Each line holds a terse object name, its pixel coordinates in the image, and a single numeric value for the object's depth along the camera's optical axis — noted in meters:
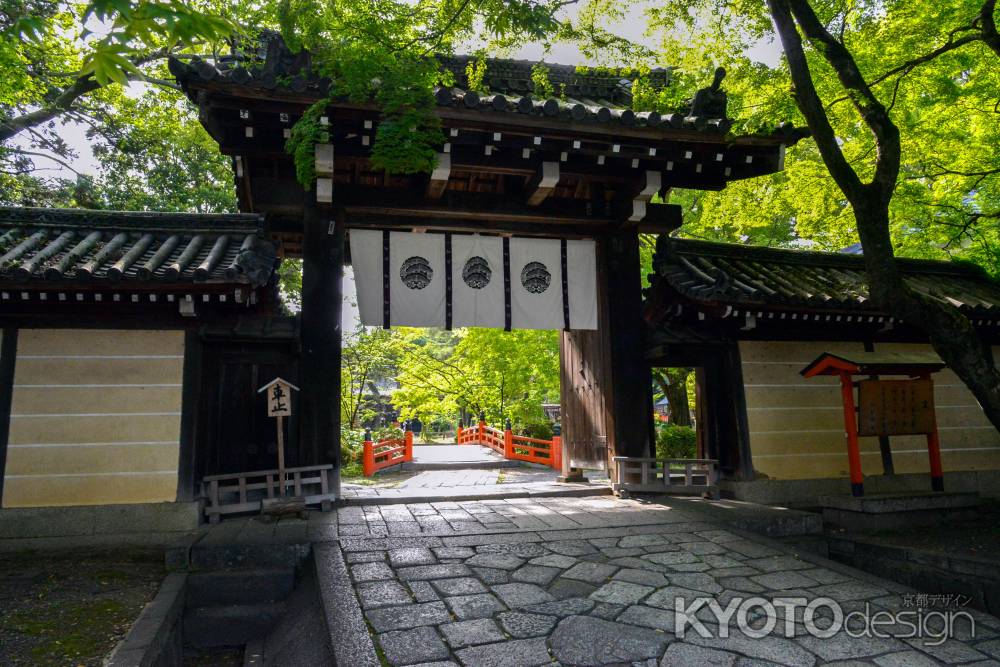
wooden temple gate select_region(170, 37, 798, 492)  7.00
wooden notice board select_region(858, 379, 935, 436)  7.92
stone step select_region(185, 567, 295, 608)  5.49
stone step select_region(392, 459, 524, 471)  16.98
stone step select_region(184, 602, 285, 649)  5.31
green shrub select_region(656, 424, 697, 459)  15.07
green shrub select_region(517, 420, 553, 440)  18.58
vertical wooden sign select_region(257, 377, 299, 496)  7.32
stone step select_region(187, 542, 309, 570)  5.72
